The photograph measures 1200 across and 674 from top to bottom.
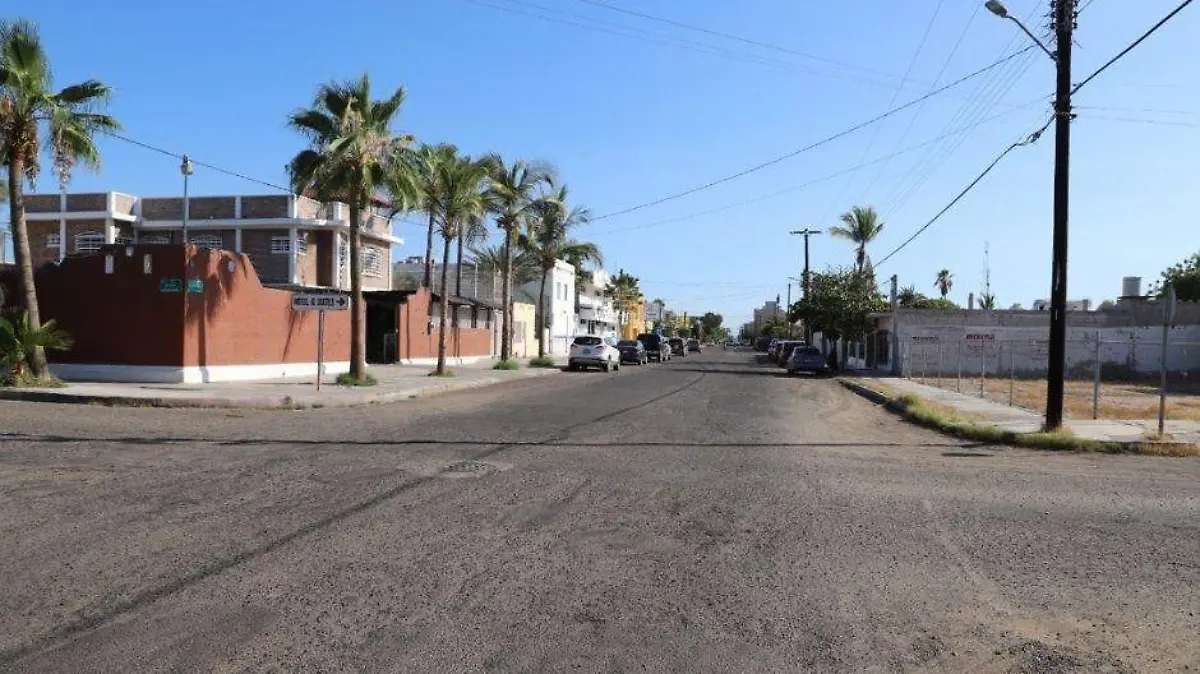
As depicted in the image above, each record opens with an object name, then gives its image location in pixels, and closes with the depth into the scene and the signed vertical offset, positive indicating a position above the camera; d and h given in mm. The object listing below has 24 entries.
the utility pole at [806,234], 70250 +7706
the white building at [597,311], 83375 +1723
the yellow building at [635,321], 112625 +1170
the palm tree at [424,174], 22516 +4055
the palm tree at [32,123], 18188 +4039
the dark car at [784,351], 54000 -1093
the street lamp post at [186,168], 36375 +6077
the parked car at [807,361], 42312 -1281
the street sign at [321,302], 21156 +466
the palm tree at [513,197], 36594 +5256
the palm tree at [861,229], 54688 +6408
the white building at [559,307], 65750 +1549
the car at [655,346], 61156 -1086
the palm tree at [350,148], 21703 +4218
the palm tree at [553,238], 41438 +4354
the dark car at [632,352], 52734 -1325
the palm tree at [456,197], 29188 +4169
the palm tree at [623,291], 103625 +4420
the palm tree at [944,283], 121938 +7249
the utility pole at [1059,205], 16188 +2427
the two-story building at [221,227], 39719 +4069
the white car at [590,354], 41438 -1176
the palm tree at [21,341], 19141 -558
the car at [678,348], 80012 -1555
